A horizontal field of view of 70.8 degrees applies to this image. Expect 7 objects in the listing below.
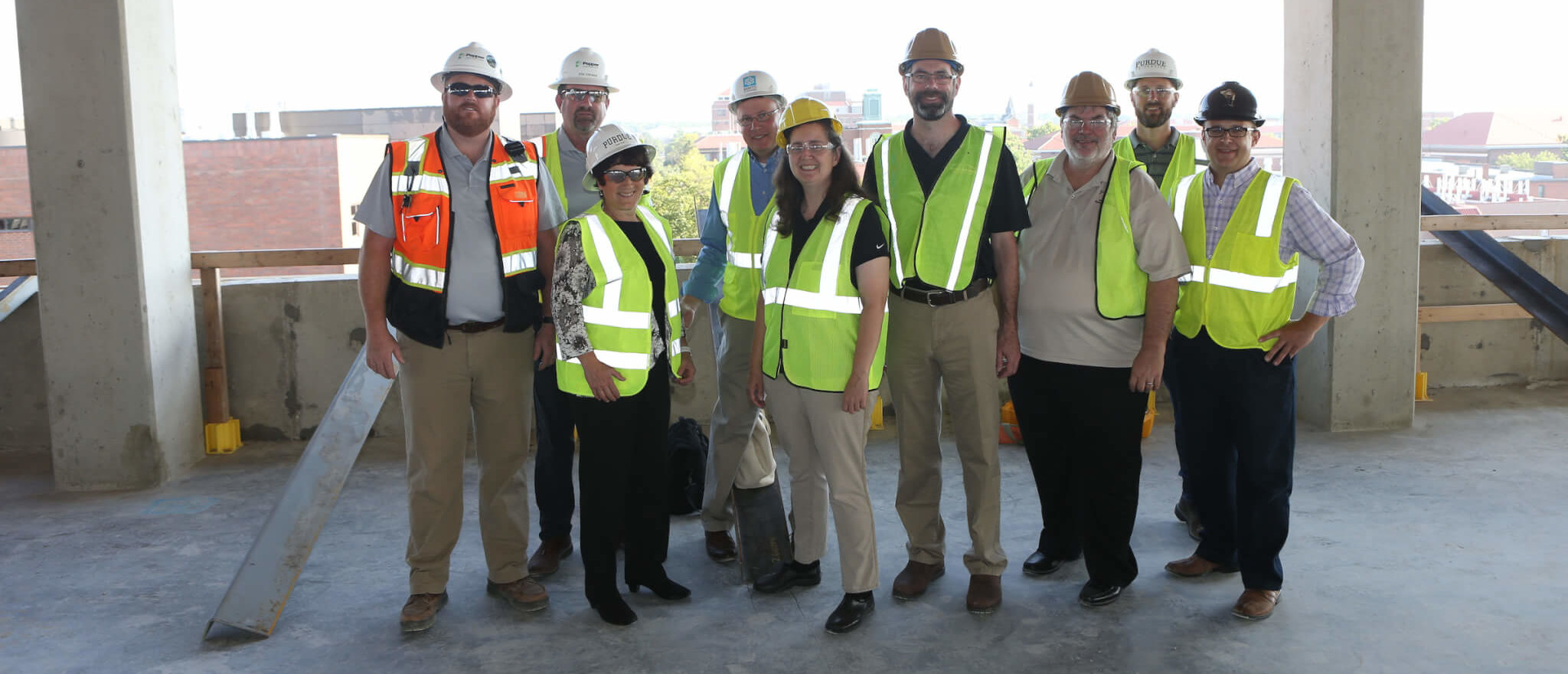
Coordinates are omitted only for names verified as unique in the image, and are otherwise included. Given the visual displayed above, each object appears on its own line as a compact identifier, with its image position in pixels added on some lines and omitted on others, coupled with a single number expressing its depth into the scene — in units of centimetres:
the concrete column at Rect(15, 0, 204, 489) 543
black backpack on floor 502
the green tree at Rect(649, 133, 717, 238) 2946
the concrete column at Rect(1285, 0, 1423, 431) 609
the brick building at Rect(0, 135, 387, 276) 4544
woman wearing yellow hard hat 339
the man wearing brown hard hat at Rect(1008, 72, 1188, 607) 356
